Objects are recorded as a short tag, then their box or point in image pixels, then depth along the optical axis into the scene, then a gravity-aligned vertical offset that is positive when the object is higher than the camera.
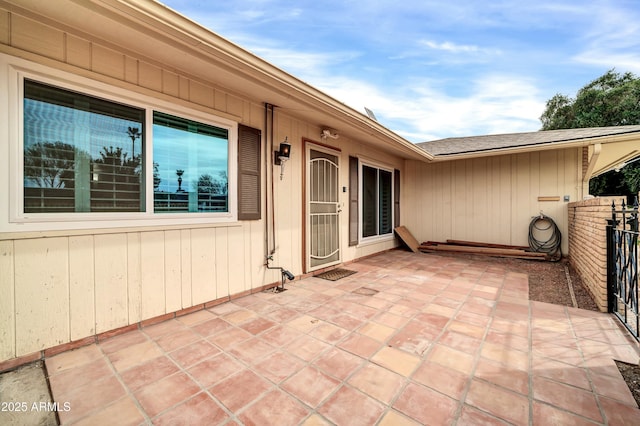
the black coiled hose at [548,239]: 5.45 -0.63
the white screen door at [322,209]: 4.14 +0.01
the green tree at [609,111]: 12.70 +5.40
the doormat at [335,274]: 4.02 -1.05
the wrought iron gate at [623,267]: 2.14 -0.54
